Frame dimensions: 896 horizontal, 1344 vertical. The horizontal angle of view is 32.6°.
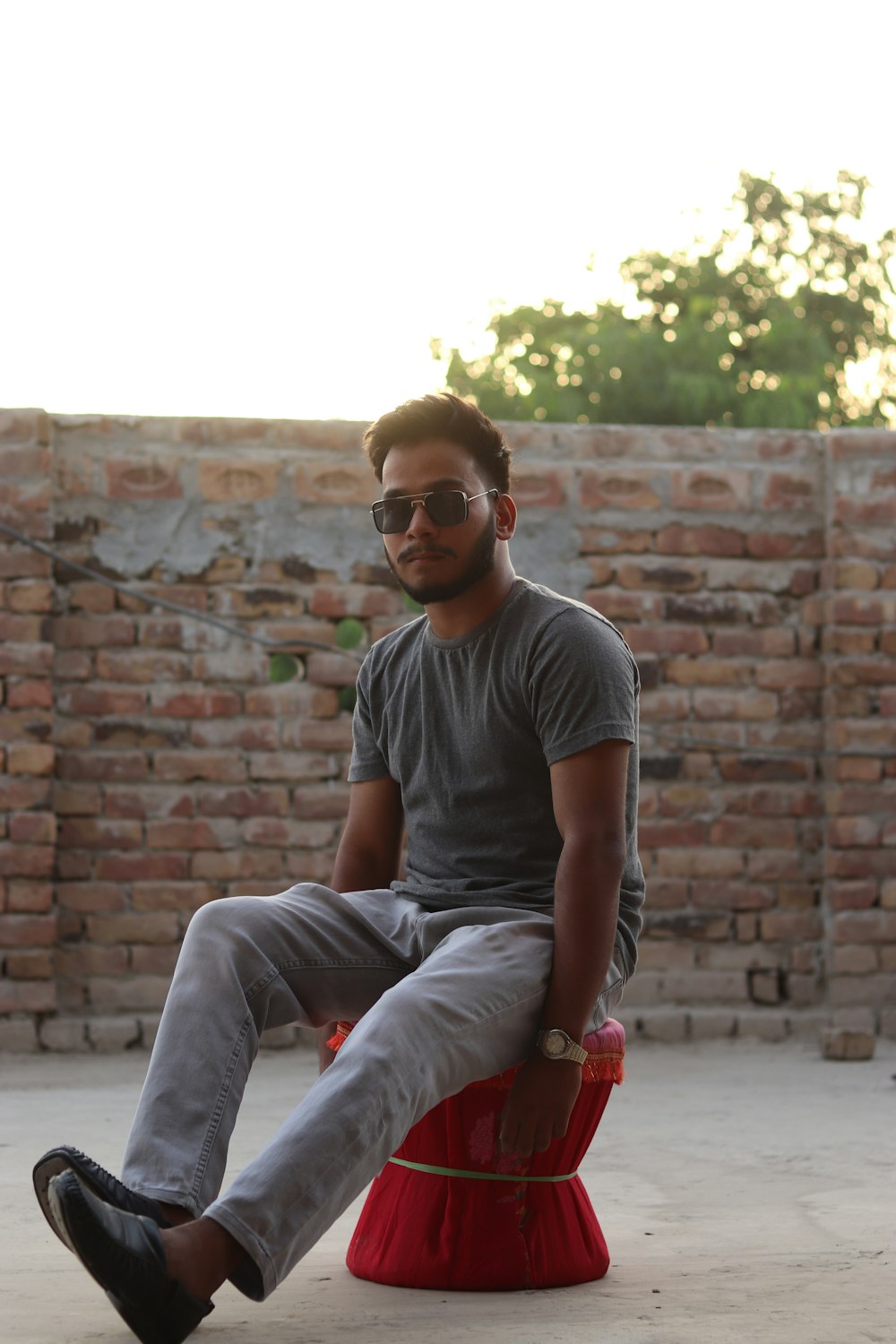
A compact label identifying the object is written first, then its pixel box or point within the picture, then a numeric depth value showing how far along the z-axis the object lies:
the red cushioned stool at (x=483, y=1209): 2.44
